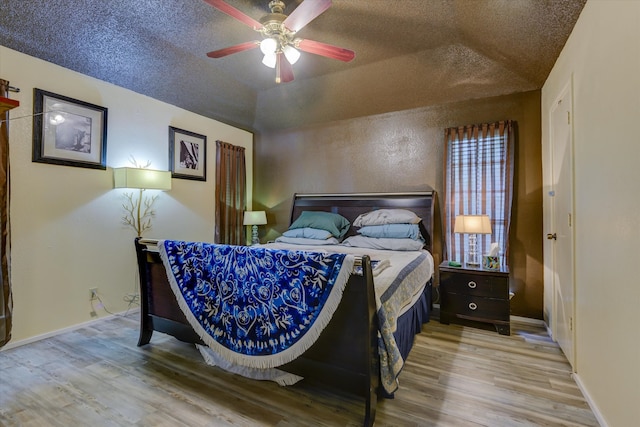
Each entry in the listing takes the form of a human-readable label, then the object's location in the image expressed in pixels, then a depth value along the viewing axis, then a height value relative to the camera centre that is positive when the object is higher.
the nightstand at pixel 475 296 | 2.80 -0.78
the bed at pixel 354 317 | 1.55 -0.69
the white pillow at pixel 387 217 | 3.47 +0.00
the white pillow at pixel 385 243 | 3.23 -0.30
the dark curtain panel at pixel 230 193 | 4.42 +0.37
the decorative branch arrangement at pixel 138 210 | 3.36 +0.07
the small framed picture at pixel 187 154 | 3.82 +0.85
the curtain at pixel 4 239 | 2.38 -0.19
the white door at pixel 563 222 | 2.15 -0.03
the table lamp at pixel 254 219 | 4.48 -0.04
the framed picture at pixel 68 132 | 2.68 +0.83
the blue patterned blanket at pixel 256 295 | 1.61 -0.49
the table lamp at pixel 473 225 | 2.99 -0.08
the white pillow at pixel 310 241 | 3.62 -0.30
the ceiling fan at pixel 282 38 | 1.87 +1.33
